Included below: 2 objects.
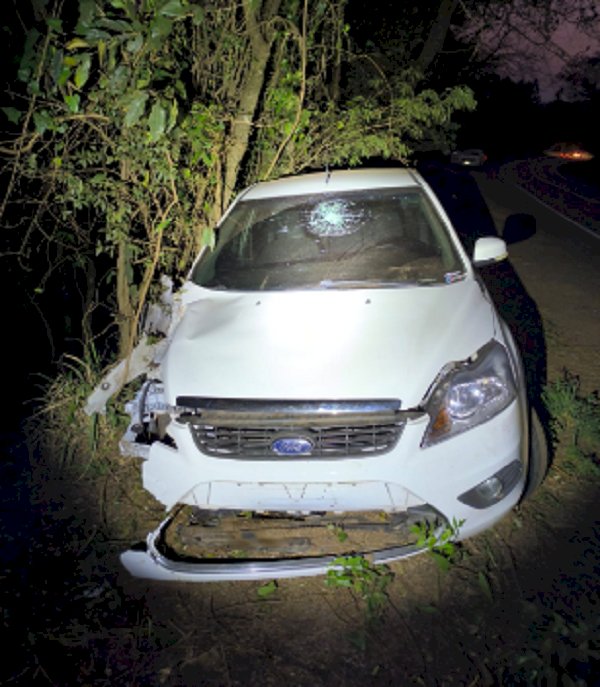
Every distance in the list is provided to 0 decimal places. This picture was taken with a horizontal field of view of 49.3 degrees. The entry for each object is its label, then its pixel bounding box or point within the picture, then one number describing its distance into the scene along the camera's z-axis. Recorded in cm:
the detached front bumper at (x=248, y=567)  272
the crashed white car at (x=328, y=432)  269
